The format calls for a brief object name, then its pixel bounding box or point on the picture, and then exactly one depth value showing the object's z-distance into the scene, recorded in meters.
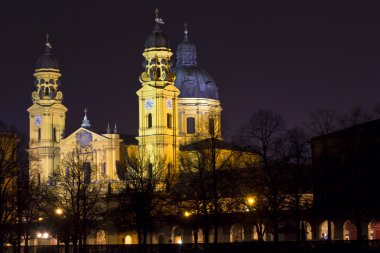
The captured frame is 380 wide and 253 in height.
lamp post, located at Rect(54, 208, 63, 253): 105.84
